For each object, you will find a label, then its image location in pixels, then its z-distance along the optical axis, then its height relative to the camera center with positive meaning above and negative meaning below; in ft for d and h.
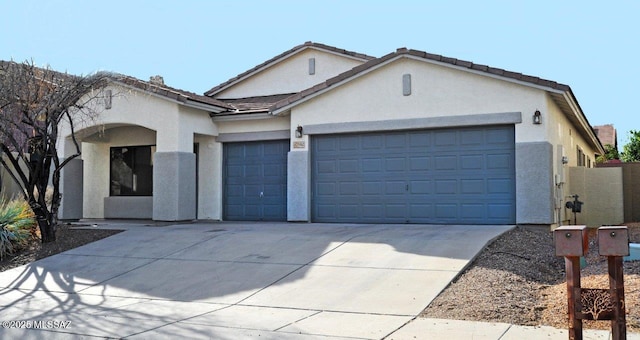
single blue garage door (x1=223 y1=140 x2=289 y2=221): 60.59 +0.65
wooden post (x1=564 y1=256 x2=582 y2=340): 19.16 -3.34
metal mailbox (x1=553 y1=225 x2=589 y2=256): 18.98 -1.68
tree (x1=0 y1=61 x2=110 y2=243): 43.93 +5.57
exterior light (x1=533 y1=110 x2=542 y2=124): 48.03 +5.20
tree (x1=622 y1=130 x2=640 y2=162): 119.55 +6.97
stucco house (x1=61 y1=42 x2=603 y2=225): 49.47 +3.26
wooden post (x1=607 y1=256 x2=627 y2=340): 19.07 -3.38
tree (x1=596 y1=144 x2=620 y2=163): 134.82 +6.94
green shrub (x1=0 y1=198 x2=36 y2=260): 44.52 -2.78
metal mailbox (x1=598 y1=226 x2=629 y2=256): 18.72 -1.69
